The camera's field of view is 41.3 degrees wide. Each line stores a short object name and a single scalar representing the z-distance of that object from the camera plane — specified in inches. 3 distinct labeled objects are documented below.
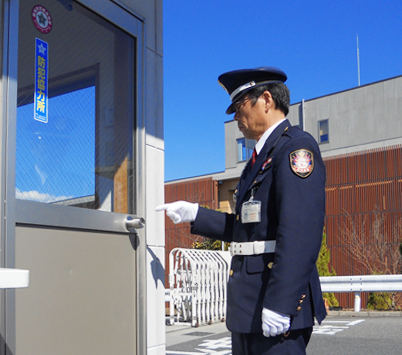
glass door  105.2
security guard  86.8
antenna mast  1230.9
